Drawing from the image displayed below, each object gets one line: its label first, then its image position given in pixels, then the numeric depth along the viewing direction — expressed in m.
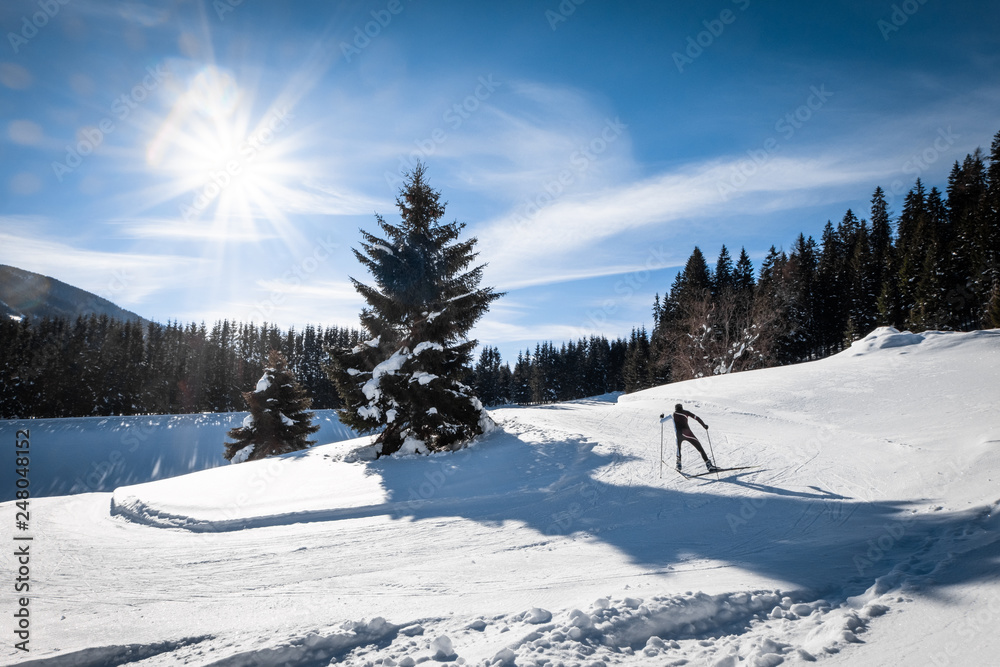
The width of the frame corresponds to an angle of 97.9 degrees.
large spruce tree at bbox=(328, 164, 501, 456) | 13.79
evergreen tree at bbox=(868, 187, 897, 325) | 48.78
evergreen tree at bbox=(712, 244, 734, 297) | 60.66
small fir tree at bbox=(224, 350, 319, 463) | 22.73
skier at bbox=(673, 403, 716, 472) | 10.03
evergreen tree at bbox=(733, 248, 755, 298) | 60.44
